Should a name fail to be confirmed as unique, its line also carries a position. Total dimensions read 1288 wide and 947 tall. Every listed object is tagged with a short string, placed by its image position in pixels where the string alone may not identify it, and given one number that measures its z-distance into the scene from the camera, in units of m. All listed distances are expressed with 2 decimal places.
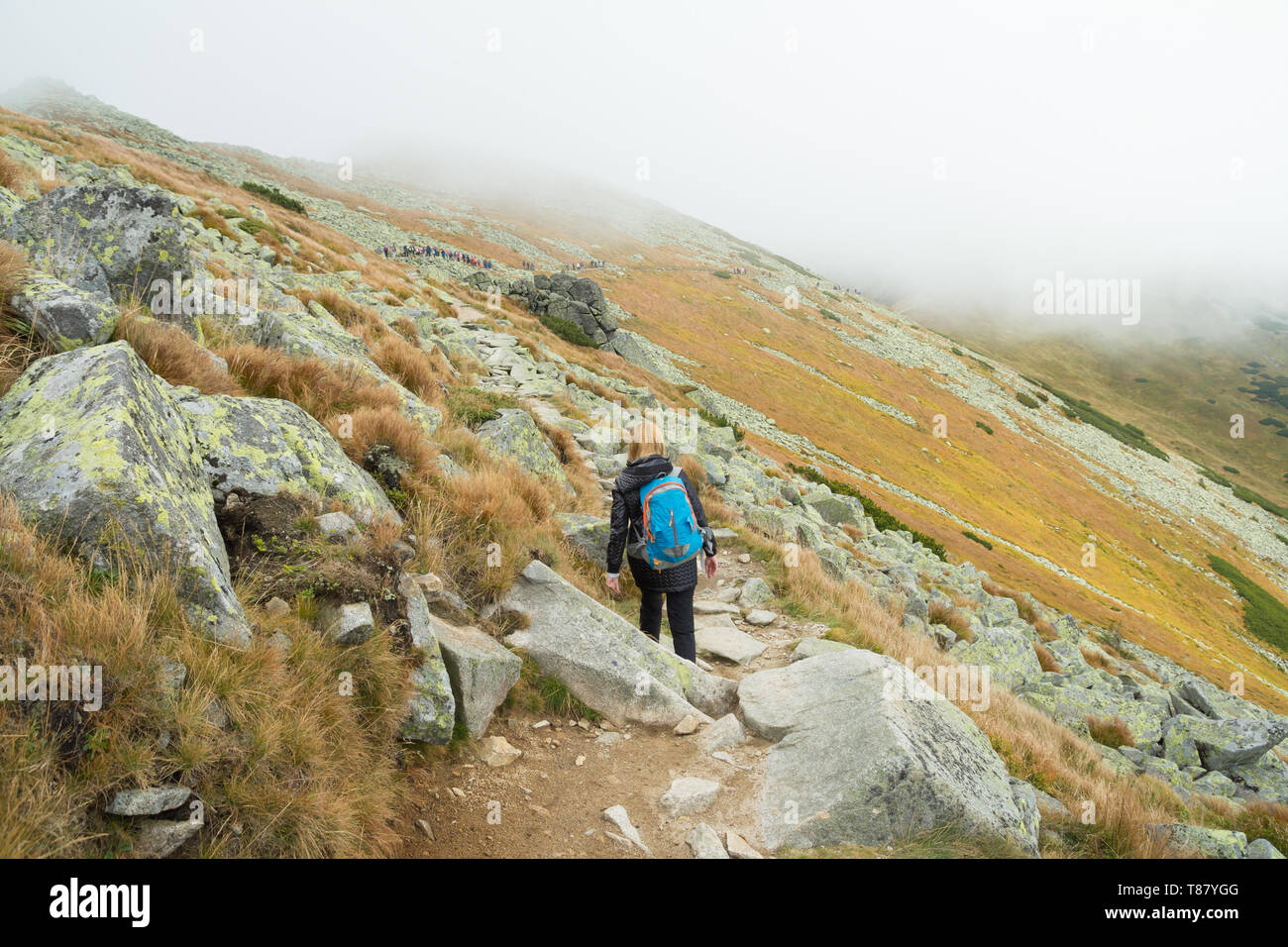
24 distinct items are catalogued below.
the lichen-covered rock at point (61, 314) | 4.82
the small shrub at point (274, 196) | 40.50
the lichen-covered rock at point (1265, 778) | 13.43
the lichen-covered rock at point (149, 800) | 2.57
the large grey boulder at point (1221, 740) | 13.91
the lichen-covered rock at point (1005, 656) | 14.39
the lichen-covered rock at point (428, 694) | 4.17
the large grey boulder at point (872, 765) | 4.31
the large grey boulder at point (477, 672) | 4.71
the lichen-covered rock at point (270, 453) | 4.87
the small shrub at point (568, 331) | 40.44
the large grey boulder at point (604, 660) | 5.62
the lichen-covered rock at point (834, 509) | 23.44
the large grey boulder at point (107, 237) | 7.48
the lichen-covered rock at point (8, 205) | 7.40
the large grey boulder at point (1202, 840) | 6.12
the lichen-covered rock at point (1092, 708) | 13.91
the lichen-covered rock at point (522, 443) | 10.09
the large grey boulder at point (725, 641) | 7.72
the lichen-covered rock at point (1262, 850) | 7.09
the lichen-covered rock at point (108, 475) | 3.35
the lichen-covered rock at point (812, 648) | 7.49
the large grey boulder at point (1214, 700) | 18.88
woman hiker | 6.64
